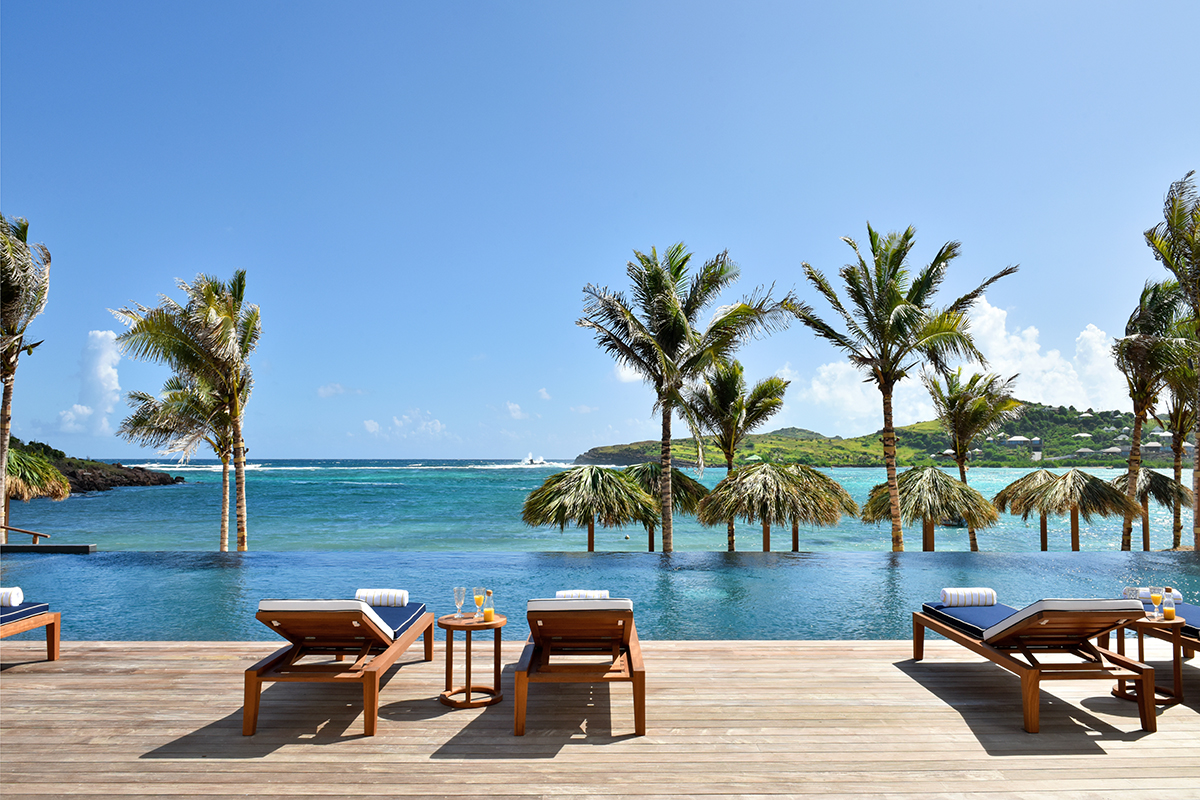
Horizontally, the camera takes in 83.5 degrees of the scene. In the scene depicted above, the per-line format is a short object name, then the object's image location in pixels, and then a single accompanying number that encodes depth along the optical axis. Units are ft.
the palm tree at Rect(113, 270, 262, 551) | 37.47
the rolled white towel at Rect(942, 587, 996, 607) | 16.47
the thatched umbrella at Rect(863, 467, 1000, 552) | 40.47
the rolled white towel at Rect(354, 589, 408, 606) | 16.49
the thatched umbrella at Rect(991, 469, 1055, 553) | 46.24
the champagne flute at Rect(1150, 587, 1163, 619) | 14.35
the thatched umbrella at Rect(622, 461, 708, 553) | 43.29
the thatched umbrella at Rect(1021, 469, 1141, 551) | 42.57
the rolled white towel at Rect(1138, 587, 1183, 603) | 14.79
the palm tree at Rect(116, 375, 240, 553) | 42.60
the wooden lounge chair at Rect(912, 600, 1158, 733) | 12.13
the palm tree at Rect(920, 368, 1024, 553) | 50.96
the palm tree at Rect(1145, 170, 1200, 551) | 37.78
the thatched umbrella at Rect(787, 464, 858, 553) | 38.24
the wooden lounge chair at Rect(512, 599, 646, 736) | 11.94
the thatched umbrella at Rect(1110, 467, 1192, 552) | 47.42
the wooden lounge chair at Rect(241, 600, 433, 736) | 11.90
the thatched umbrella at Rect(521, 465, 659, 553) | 38.75
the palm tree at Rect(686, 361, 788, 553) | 46.78
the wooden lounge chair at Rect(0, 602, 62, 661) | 15.07
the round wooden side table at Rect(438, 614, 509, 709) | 13.26
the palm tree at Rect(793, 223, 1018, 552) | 37.68
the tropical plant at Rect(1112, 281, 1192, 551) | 42.06
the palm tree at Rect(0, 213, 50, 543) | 35.35
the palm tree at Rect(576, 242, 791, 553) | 37.22
